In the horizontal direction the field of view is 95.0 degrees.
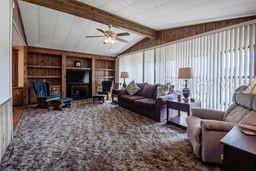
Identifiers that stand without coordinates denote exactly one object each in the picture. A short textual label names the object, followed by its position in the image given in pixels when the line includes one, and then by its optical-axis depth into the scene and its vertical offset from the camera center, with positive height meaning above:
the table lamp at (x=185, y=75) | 2.80 +0.23
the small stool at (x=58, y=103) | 3.99 -0.66
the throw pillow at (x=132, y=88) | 4.34 -0.15
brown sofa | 3.06 -0.52
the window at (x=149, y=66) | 4.93 +0.79
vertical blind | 2.74 +0.63
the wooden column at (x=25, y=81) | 4.42 +0.10
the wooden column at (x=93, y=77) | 5.92 +0.33
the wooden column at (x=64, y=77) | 5.23 +0.31
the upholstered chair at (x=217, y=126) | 1.48 -0.56
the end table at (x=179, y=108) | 2.61 -0.56
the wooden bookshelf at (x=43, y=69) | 4.82 +0.65
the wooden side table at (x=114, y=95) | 4.86 -0.49
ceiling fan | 3.16 +1.33
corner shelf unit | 6.17 +0.73
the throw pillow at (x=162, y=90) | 3.32 -0.17
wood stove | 5.48 +0.00
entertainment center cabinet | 4.76 +0.75
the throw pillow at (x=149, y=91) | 3.87 -0.22
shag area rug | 1.55 -1.03
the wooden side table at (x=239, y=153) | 0.80 -0.49
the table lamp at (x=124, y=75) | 5.35 +0.42
